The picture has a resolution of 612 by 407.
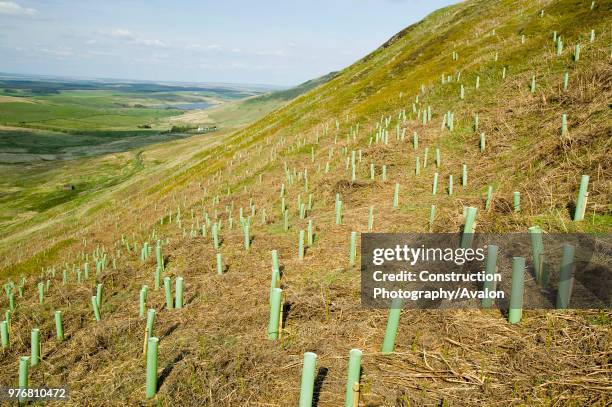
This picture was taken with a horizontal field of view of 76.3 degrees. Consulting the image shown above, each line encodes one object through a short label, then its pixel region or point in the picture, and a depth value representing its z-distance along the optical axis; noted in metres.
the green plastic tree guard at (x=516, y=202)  9.73
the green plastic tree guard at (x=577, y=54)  19.80
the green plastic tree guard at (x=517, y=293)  6.07
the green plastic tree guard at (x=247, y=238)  13.85
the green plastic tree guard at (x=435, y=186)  13.60
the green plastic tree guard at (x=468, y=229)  8.59
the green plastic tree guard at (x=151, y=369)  6.17
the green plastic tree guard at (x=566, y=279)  6.11
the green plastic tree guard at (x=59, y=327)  10.21
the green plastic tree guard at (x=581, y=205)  8.41
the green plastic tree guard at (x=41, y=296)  14.81
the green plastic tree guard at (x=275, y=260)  10.30
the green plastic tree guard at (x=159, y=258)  13.94
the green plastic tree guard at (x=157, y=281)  12.03
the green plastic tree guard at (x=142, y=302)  9.83
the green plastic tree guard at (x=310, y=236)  12.44
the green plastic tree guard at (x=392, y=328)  6.02
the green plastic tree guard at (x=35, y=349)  8.45
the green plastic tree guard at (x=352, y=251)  9.84
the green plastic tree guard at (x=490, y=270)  6.80
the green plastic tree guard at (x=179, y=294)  9.80
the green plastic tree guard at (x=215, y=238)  14.75
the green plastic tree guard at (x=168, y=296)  9.88
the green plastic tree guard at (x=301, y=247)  11.36
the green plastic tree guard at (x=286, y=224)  14.82
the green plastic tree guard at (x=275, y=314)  7.15
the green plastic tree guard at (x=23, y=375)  7.02
